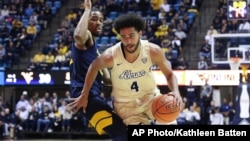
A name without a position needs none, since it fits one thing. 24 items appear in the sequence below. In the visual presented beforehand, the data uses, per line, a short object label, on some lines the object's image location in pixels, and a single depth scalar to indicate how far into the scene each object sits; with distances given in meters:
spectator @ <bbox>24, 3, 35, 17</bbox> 22.39
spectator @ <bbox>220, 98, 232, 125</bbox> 16.17
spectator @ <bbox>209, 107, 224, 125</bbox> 16.02
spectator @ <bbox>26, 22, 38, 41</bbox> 21.19
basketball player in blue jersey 5.18
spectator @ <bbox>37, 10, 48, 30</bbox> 21.92
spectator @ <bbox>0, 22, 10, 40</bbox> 21.10
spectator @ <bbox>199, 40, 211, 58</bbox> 17.70
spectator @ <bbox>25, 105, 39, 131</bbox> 17.17
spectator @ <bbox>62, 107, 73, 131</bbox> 16.92
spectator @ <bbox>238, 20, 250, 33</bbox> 17.28
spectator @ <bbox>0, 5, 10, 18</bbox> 22.41
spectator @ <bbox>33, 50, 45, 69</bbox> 18.72
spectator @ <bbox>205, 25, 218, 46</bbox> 18.22
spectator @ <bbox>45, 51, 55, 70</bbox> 18.56
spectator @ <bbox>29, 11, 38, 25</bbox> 21.71
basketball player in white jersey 5.00
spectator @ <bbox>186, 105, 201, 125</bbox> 16.02
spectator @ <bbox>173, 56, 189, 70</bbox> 17.42
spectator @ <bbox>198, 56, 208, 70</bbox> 17.27
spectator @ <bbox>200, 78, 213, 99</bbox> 16.89
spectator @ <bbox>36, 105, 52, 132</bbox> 17.05
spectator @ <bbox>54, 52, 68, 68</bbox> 18.45
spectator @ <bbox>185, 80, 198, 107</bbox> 16.80
